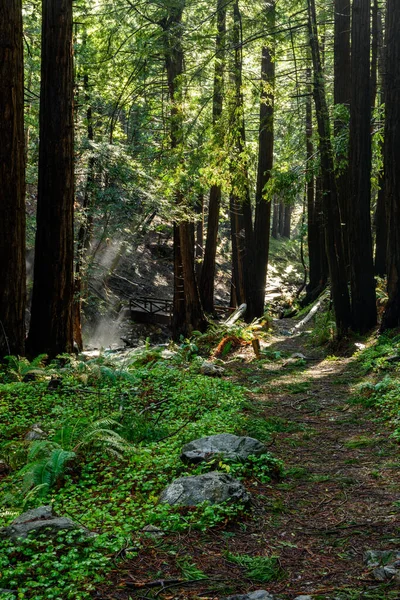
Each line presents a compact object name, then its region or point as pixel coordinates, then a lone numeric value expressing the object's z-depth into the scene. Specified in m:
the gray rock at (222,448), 5.16
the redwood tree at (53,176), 9.34
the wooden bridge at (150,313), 27.80
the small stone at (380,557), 3.61
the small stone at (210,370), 10.41
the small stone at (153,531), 3.95
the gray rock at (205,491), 4.36
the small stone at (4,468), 5.48
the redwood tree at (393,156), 11.34
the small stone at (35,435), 5.97
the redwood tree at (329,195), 12.95
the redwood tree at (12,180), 8.52
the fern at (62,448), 4.74
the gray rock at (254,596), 3.14
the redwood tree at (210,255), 19.83
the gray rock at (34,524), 3.73
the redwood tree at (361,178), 12.09
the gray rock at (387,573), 3.35
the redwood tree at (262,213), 18.31
